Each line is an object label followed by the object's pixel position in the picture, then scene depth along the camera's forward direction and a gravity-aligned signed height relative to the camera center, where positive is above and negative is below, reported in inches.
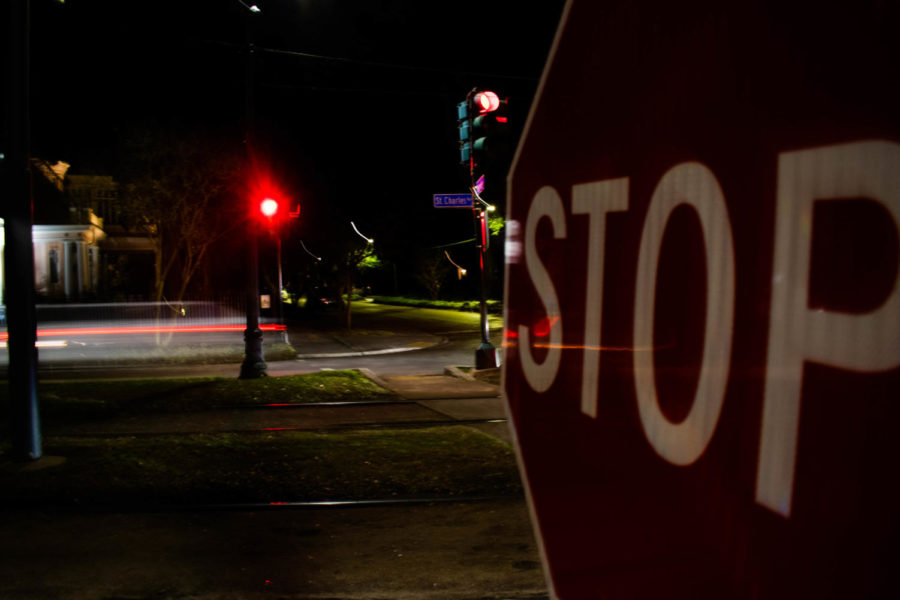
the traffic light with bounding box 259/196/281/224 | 613.9 +46.2
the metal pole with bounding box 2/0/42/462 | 311.1 -1.5
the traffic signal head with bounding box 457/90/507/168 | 399.5 +88.4
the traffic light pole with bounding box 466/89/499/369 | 642.8 -49.2
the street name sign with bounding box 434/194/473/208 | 581.0 +51.8
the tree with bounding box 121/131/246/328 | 761.6 +72.8
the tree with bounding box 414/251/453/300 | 1972.2 -15.0
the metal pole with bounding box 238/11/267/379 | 578.2 -37.6
